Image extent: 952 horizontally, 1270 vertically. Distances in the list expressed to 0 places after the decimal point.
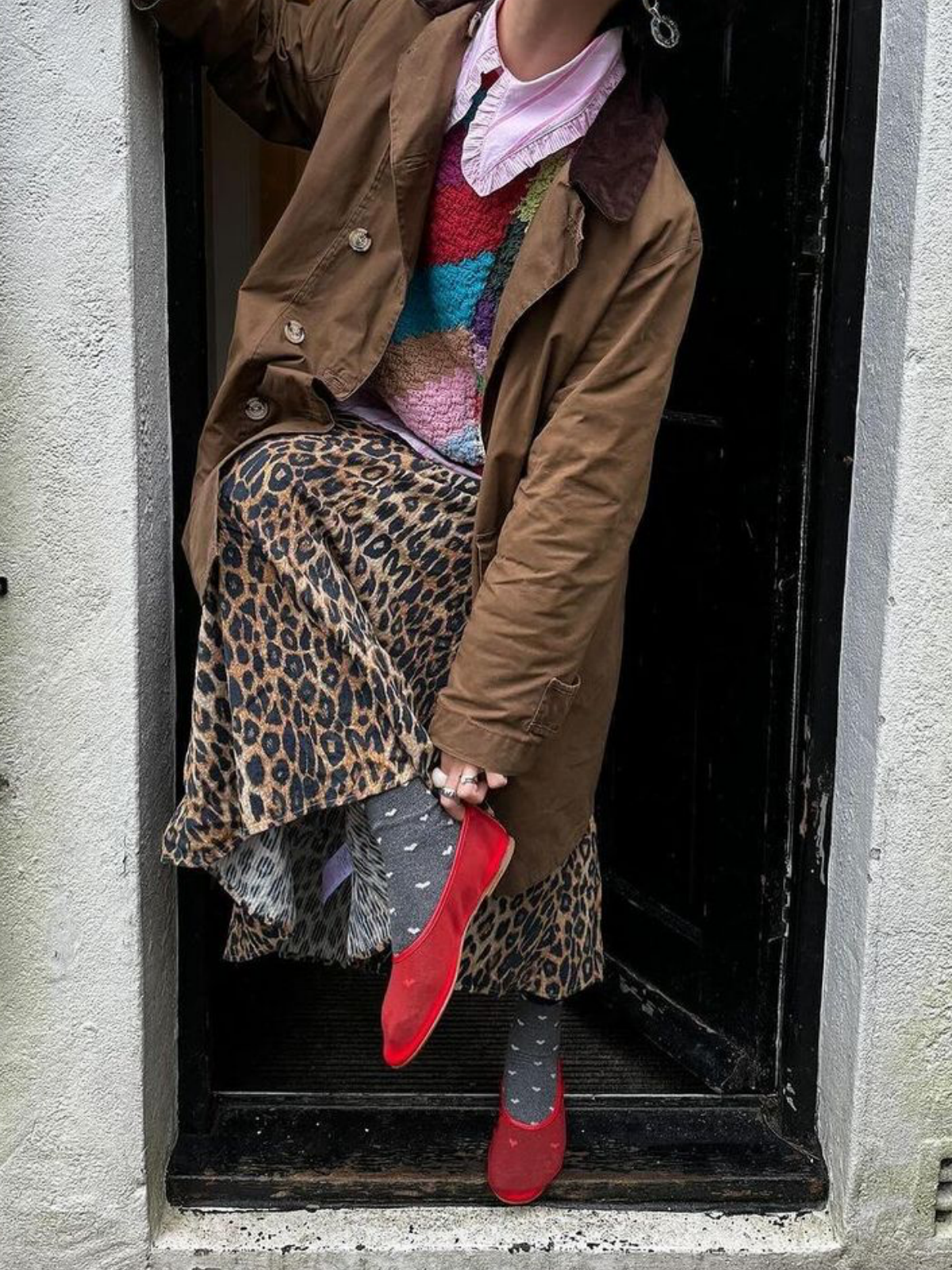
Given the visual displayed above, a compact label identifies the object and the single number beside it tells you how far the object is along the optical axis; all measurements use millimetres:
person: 2135
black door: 2611
